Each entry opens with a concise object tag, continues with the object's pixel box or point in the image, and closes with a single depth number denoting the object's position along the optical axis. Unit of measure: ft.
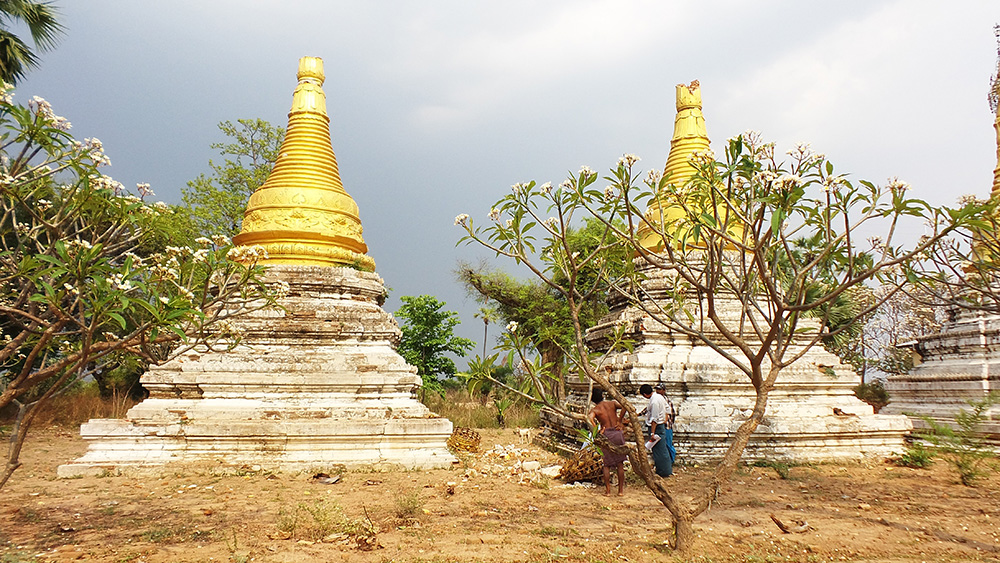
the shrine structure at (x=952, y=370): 34.60
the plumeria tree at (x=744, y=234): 12.16
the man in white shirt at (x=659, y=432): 22.99
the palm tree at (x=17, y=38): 37.55
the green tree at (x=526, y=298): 75.91
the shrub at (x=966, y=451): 21.97
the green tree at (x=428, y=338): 56.95
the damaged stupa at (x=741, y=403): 25.94
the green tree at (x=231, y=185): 62.54
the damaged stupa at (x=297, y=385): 24.18
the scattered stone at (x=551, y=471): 24.72
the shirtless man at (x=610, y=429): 20.85
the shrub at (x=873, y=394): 55.72
